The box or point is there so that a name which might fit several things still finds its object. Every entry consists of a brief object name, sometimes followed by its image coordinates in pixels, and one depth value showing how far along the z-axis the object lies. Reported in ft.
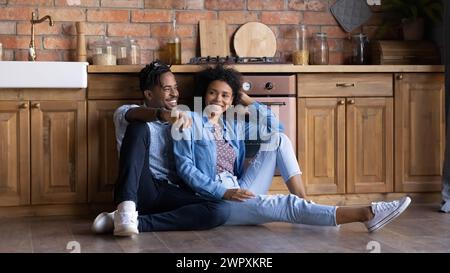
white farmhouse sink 13.24
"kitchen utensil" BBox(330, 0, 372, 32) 16.52
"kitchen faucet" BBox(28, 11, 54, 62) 14.65
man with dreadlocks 10.90
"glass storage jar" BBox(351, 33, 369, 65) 16.21
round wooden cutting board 16.11
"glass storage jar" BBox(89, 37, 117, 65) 14.51
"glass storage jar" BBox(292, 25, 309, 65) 16.34
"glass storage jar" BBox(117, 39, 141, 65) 15.29
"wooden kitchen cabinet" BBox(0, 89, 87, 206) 13.52
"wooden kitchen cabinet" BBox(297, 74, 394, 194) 14.51
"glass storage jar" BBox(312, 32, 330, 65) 16.11
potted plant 16.02
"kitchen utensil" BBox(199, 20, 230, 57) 15.89
